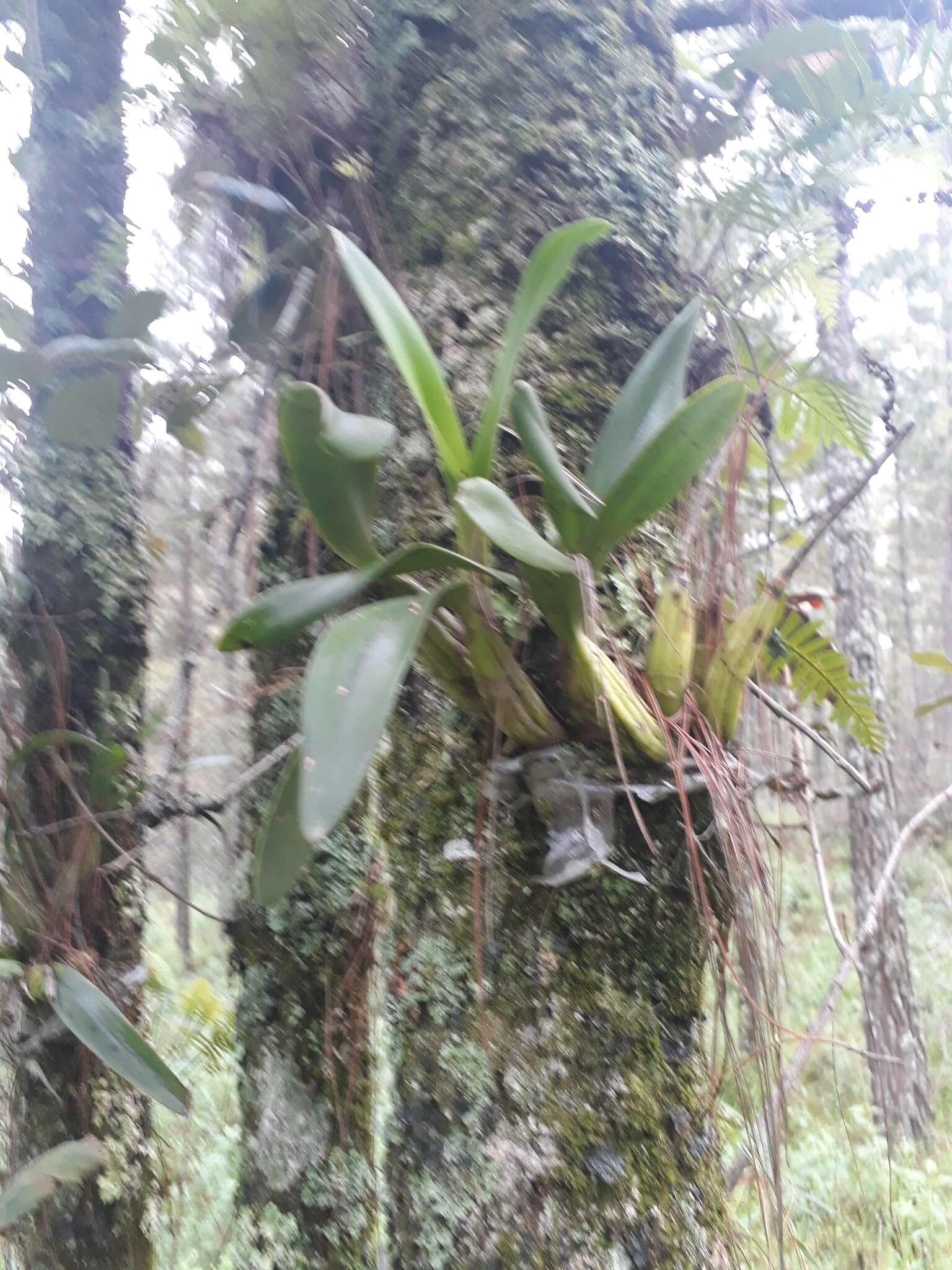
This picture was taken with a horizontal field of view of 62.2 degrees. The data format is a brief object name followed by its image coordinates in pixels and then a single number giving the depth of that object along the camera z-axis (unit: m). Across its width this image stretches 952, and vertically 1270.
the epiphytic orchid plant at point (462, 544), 0.46
